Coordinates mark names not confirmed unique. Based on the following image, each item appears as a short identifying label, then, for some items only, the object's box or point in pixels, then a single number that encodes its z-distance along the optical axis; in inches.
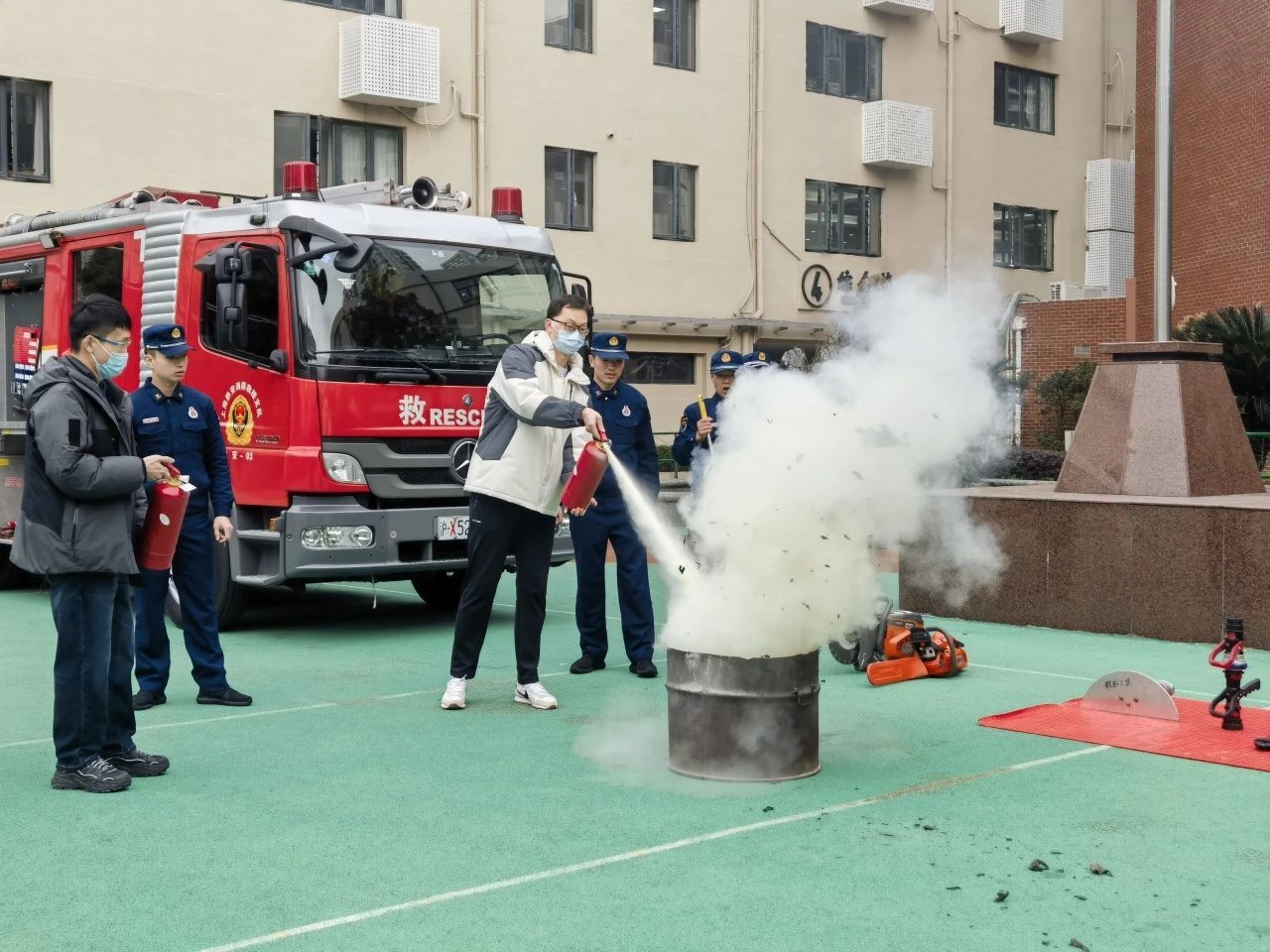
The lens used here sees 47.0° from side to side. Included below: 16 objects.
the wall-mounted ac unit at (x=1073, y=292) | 1185.4
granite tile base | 396.2
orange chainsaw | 345.7
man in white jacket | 304.2
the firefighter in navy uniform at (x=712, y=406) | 368.2
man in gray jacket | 233.0
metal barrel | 241.6
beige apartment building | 786.2
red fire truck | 401.7
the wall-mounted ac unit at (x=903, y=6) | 1127.6
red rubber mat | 264.8
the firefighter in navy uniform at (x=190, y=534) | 311.0
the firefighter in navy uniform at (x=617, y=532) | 357.1
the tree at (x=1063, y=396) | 1076.2
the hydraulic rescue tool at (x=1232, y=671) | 280.1
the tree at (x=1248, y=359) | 773.9
